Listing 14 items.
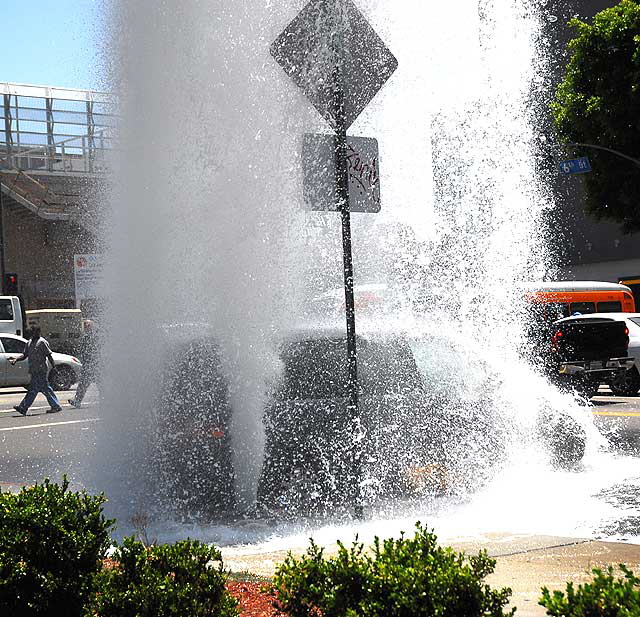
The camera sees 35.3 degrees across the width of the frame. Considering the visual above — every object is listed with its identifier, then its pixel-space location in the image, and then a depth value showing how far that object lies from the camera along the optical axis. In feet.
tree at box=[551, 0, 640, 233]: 86.38
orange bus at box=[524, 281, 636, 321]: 88.94
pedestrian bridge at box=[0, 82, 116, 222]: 148.56
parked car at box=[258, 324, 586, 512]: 23.63
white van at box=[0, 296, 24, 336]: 116.47
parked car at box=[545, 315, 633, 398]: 60.44
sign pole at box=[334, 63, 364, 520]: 22.53
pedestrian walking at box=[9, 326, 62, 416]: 63.82
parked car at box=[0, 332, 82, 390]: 89.30
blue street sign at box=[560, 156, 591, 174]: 82.99
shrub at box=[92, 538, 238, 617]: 11.37
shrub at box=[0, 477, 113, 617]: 13.19
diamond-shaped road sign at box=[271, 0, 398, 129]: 22.95
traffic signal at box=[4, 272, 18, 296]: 119.75
